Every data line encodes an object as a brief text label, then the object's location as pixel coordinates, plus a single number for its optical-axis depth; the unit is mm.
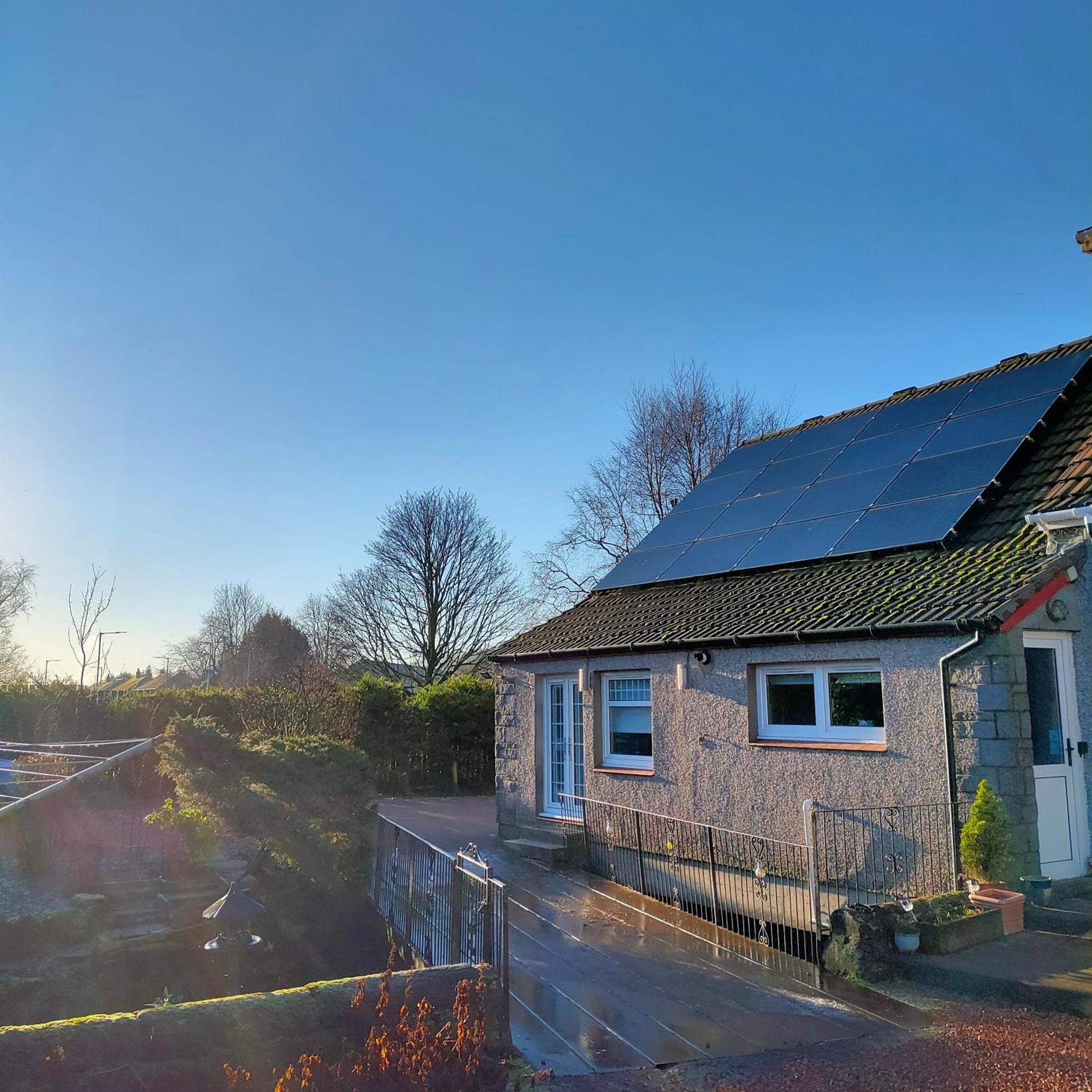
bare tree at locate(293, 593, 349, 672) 36281
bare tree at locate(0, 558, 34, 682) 40812
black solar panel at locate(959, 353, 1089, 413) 11578
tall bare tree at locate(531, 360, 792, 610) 31578
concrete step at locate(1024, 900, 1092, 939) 7027
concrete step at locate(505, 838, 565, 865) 11750
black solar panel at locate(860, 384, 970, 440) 12941
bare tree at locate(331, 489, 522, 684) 34000
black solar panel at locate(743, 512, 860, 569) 11547
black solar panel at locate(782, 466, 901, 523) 11922
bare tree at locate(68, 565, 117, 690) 23672
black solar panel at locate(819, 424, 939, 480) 12438
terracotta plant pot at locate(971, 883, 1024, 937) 7035
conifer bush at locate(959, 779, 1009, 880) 7344
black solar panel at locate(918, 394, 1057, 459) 11039
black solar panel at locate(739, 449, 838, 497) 13805
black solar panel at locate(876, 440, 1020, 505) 10602
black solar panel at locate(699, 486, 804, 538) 13289
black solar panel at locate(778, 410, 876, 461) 14305
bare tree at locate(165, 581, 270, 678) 54594
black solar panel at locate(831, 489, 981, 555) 10219
